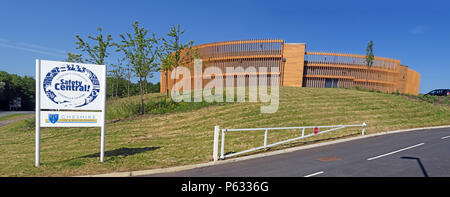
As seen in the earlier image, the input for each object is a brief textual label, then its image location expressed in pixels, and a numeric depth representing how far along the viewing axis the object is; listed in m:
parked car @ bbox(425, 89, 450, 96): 35.52
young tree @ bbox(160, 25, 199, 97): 25.06
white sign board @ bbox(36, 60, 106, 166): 7.45
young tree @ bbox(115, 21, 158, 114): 20.53
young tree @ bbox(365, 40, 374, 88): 35.89
